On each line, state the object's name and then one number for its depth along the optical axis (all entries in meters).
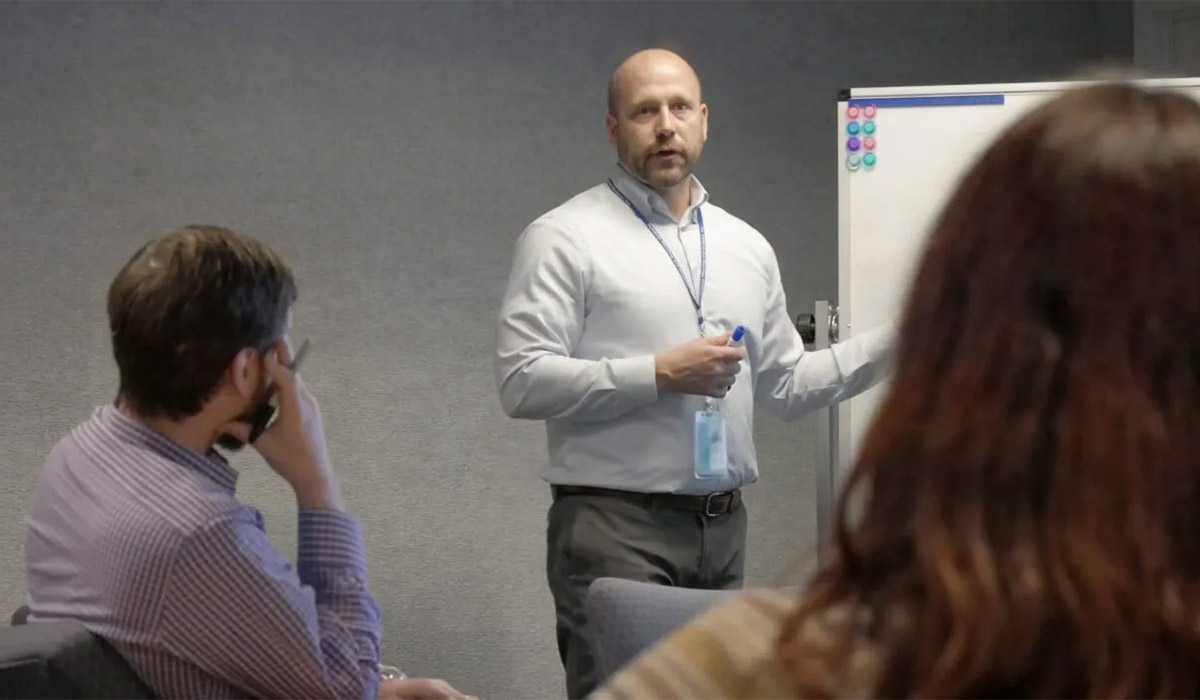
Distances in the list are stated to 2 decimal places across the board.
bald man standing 6.67
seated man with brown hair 5.74
